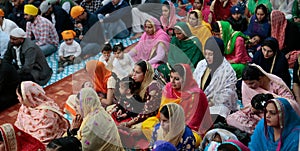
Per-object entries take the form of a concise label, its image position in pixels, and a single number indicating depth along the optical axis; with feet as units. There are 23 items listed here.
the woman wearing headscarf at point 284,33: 35.70
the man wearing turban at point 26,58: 34.04
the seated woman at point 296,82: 29.12
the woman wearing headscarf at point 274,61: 29.43
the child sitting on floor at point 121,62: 31.63
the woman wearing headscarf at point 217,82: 27.37
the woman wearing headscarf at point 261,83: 25.94
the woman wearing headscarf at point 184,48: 33.47
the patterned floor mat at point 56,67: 36.41
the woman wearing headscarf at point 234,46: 32.96
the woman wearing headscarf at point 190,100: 25.04
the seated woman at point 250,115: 24.25
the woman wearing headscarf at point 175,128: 21.81
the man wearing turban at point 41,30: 40.01
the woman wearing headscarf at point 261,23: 36.86
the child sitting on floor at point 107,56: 32.50
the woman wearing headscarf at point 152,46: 34.58
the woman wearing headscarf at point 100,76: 30.30
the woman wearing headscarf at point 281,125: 20.59
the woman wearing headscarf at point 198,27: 36.40
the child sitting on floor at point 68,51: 38.63
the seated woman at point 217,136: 21.93
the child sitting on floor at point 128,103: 26.53
